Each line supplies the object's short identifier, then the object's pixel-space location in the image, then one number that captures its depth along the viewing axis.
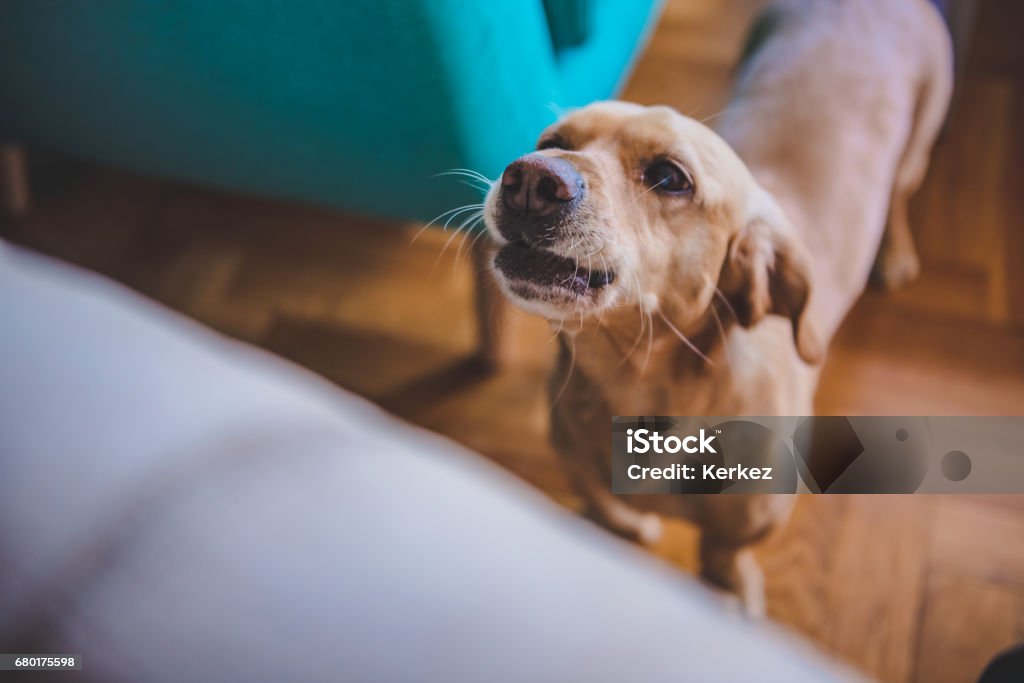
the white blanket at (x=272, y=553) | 0.26
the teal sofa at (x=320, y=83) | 0.44
